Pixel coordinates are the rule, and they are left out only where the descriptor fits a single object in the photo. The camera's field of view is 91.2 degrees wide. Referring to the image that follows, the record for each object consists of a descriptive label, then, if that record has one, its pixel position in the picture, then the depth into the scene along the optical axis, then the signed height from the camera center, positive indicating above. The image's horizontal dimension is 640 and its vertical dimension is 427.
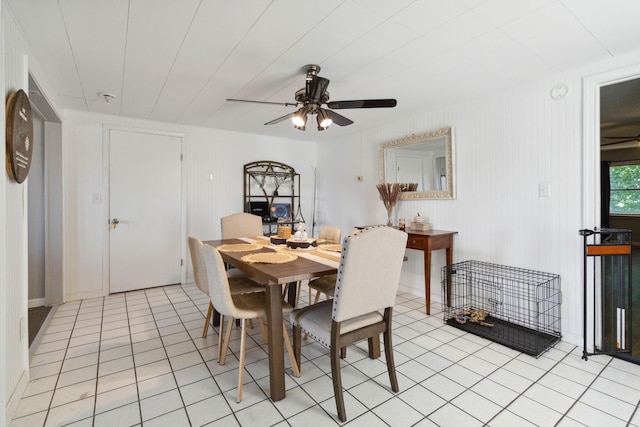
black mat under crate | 2.36 -1.02
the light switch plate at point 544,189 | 2.60 +0.19
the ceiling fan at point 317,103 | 2.25 +0.80
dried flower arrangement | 3.73 +0.21
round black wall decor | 1.67 +0.45
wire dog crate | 2.55 -0.85
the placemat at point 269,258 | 2.03 -0.31
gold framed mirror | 3.33 +0.57
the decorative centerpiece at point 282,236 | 2.75 -0.22
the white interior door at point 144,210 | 3.83 +0.03
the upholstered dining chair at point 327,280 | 2.50 -0.58
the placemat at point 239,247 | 2.49 -0.29
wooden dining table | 1.73 -0.48
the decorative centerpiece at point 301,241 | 2.51 -0.24
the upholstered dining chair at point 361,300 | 1.62 -0.48
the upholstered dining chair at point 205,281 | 2.17 -0.56
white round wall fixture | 2.50 +0.97
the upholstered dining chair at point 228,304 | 1.79 -0.59
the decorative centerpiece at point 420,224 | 3.40 -0.13
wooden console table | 3.03 -0.32
